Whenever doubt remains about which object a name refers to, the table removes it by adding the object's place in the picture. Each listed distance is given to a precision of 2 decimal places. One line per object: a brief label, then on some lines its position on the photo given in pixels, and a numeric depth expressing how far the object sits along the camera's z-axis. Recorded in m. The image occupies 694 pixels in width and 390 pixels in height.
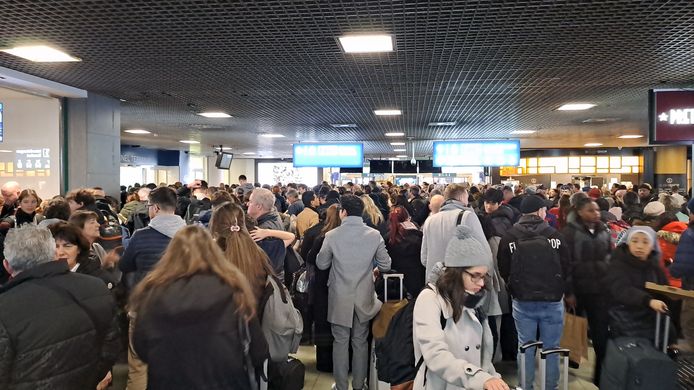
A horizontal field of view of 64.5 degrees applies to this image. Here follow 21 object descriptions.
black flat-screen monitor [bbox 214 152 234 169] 19.55
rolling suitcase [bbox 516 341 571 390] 2.97
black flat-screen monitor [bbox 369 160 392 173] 24.48
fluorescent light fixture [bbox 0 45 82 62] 6.00
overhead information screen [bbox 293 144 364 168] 15.27
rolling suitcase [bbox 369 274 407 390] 4.35
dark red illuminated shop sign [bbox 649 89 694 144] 7.07
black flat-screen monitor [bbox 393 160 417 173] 25.09
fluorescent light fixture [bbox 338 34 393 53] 5.44
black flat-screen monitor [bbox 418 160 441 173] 25.84
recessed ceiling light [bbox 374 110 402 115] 11.09
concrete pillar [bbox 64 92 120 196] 8.81
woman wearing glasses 2.50
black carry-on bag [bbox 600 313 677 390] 3.09
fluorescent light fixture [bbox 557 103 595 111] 10.25
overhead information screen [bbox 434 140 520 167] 14.60
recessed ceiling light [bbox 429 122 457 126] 13.09
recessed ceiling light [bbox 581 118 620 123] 12.67
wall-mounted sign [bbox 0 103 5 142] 9.05
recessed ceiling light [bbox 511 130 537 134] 15.34
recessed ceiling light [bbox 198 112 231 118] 11.49
